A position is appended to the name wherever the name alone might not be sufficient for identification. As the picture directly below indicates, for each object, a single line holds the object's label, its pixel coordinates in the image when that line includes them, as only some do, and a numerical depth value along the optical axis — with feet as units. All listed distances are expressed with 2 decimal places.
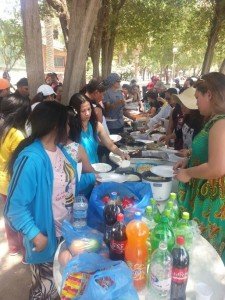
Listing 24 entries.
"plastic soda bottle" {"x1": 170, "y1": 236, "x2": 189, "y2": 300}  4.68
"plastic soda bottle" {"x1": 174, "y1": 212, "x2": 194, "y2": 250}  5.65
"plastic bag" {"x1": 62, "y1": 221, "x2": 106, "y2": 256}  5.57
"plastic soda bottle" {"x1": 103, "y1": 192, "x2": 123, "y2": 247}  5.88
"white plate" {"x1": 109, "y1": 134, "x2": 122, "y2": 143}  14.84
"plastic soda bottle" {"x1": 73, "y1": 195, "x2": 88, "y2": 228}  6.45
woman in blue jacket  6.16
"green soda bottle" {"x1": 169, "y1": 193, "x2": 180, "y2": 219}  6.22
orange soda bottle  5.13
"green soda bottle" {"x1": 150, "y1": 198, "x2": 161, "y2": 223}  5.72
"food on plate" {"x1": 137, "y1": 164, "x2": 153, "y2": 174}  10.20
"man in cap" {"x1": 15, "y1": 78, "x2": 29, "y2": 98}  19.01
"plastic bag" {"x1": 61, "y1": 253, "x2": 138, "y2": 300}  4.21
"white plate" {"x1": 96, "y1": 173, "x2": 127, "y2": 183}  9.06
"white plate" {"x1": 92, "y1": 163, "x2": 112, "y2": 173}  10.24
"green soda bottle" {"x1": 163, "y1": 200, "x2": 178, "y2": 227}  5.69
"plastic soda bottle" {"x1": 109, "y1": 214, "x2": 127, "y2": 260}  5.25
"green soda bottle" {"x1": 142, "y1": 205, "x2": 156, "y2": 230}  5.69
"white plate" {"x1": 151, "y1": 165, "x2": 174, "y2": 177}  9.20
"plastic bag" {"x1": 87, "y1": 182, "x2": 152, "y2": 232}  6.38
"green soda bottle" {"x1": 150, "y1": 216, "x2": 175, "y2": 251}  5.15
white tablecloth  5.18
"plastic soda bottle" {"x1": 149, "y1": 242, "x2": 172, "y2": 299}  4.72
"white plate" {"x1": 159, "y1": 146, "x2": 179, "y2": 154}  12.36
